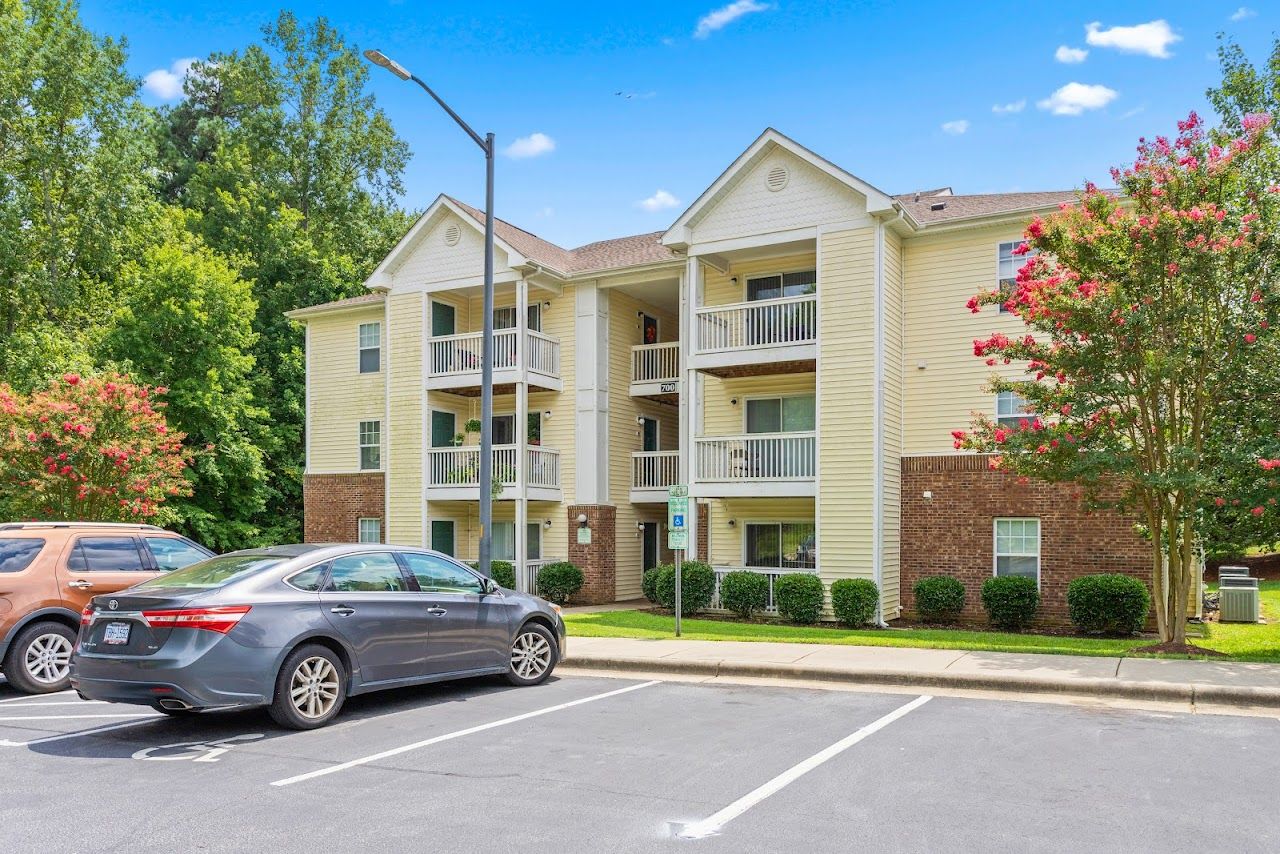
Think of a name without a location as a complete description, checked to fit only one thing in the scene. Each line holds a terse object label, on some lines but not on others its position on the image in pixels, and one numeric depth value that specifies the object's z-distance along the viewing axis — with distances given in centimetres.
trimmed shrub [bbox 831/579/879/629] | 1902
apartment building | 1986
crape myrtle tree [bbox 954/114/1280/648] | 1294
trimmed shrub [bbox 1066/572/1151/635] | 1756
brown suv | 1029
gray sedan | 808
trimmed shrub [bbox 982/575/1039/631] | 1862
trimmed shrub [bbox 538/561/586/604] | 2350
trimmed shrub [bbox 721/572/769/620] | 2025
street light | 1598
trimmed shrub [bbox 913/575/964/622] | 1945
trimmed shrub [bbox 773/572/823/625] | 1941
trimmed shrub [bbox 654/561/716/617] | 2064
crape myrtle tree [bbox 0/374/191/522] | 1895
